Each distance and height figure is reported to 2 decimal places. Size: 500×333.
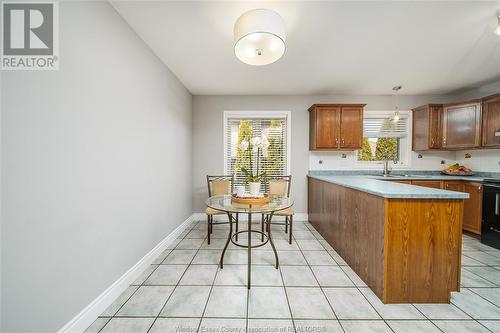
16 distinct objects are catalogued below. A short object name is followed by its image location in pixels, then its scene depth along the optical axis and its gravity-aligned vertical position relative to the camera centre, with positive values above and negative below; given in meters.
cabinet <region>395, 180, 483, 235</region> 2.86 -0.52
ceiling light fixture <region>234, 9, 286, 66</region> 1.40 +0.98
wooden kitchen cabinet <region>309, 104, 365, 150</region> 3.43 +0.68
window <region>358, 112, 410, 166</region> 3.80 +0.51
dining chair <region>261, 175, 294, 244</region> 3.17 -0.42
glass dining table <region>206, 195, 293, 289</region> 1.73 -0.44
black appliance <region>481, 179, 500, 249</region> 2.61 -0.70
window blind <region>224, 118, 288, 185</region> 3.86 +0.44
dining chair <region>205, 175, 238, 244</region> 3.12 -0.43
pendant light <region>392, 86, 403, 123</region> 3.25 +1.36
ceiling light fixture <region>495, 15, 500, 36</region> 1.72 +1.25
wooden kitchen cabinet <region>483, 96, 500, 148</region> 2.86 +0.66
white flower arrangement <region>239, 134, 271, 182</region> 1.97 +0.18
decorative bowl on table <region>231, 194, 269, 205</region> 1.87 -0.38
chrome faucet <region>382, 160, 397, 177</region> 3.73 -0.11
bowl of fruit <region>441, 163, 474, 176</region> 3.44 -0.12
